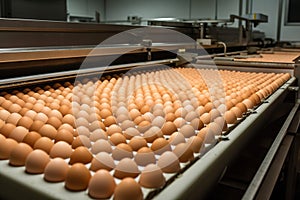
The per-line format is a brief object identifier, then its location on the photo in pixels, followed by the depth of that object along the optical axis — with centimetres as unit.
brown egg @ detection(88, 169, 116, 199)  62
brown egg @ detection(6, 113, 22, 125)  103
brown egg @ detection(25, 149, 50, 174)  72
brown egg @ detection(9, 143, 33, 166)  75
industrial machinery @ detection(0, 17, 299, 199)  71
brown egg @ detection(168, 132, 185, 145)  93
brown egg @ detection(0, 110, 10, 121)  108
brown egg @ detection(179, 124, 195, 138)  99
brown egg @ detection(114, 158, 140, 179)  71
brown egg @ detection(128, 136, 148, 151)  87
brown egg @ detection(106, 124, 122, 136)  97
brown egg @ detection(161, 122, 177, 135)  102
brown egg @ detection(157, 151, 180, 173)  74
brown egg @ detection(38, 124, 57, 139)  91
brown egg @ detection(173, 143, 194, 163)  80
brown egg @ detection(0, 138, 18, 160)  80
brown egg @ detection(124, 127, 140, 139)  96
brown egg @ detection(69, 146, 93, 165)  76
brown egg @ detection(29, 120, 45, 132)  95
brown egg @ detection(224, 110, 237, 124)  117
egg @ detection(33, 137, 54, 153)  81
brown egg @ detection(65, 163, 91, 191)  65
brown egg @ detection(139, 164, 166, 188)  66
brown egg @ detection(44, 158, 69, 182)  68
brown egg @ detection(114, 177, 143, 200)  60
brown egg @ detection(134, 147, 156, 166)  78
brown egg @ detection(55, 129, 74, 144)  88
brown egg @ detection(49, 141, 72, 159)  79
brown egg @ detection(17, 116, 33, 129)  99
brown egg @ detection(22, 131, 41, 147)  85
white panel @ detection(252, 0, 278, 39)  688
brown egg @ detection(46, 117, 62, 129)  100
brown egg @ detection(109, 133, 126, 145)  90
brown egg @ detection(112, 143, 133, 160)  80
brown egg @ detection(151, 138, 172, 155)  86
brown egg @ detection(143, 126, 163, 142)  95
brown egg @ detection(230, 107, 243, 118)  126
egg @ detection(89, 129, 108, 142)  92
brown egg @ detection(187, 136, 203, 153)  87
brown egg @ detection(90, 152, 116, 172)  73
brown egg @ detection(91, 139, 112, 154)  83
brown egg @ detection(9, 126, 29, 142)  88
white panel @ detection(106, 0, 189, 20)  731
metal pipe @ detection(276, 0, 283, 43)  679
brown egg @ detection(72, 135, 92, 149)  86
